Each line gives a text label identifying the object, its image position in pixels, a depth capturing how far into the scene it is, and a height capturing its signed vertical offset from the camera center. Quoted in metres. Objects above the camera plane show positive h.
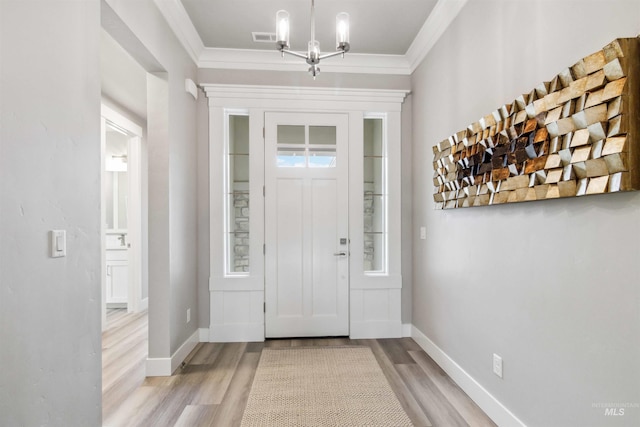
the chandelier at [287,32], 1.82 +1.02
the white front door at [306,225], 3.33 -0.09
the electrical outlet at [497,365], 1.91 -0.87
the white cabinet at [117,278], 4.48 -0.83
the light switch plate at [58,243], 1.32 -0.11
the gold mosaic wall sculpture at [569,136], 1.13 +0.34
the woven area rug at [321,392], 2.00 -1.23
